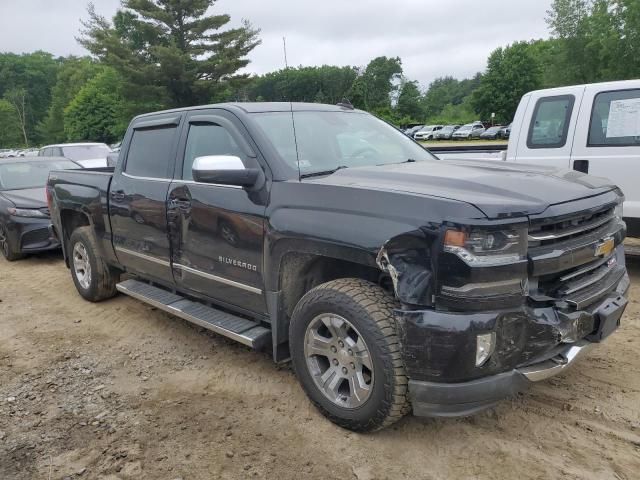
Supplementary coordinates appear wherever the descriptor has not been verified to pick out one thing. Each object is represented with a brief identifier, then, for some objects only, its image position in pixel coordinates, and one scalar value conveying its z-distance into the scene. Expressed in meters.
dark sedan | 7.83
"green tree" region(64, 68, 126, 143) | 48.28
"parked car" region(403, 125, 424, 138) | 59.09
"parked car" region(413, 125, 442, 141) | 54.88
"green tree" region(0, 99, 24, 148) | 72.12
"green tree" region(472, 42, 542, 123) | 60.41
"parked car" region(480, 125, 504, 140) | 44.78
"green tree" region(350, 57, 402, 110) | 75.38
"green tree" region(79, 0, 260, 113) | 35.62
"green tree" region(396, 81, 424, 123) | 83.64
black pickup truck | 2.57
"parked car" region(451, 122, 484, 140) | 50.03
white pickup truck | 5.59
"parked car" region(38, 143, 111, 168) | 15.34
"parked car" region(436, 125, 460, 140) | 53.09
